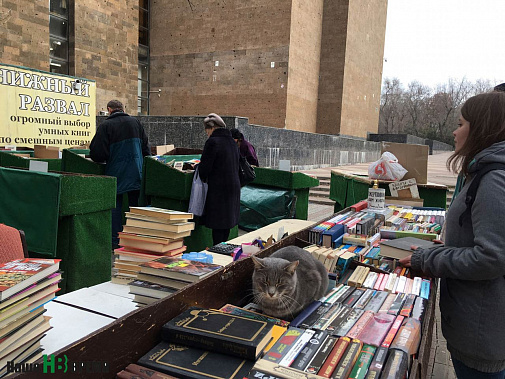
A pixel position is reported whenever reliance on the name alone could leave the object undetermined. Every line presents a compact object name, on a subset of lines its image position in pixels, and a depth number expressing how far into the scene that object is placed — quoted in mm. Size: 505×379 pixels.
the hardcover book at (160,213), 2666
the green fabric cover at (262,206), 6633
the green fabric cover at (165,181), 5496
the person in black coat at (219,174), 4668
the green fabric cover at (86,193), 3643
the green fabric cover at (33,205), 3580
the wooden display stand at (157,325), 1265
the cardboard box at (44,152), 7020
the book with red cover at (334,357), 1394
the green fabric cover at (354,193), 5316
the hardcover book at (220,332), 1402
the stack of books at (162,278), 1978
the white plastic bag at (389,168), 5312
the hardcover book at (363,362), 1408
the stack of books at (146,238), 2602
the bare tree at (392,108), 71312
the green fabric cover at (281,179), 6567
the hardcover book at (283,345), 1444
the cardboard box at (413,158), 5293
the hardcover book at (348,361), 1391
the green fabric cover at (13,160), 5773
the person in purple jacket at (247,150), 6246
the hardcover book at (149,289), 1979
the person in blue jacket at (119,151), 5680
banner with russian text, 8094
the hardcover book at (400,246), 2814
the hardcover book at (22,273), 1335
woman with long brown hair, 1615
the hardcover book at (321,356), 1409
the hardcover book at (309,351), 1428
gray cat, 1870
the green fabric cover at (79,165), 6043
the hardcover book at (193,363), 1299
